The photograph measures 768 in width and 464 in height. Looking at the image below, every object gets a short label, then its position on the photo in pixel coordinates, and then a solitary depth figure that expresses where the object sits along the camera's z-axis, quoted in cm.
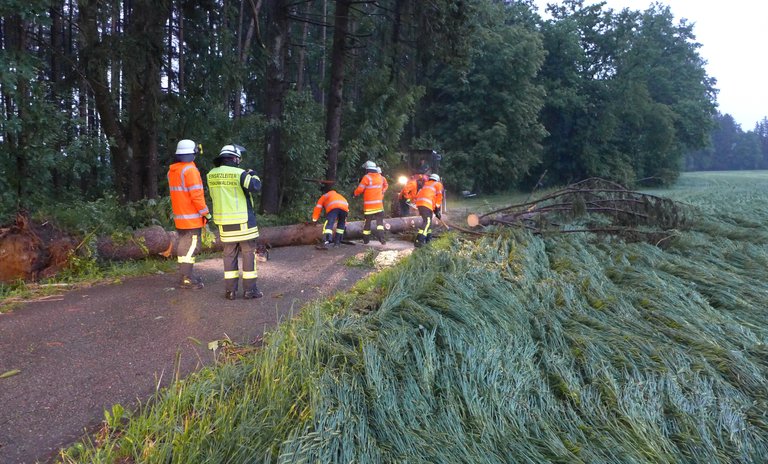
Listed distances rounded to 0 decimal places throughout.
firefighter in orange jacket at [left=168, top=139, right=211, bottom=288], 543
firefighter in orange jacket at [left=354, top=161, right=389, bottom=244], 917
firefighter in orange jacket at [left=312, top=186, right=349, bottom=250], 855
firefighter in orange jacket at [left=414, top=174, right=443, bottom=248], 923
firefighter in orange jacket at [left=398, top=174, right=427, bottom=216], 1128
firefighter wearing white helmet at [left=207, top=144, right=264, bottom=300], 516
